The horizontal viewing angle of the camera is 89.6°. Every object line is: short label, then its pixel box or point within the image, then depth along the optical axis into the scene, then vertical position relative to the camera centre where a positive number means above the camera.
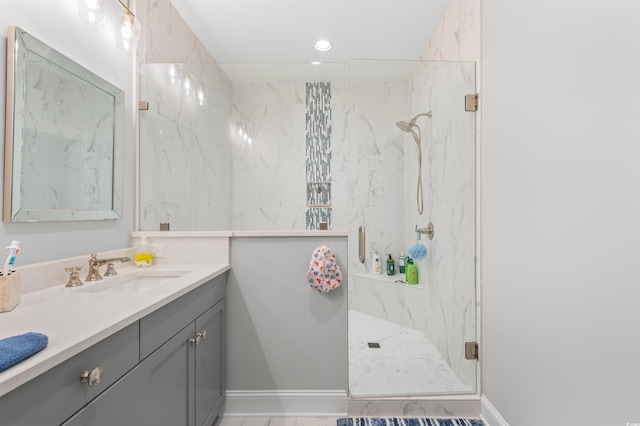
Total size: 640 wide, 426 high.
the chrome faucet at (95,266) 1.44 -0.25
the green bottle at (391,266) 2.16 -0.35
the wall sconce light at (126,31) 1.61 +0.91
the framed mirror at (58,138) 1.17 +0.31
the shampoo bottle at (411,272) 2.25 -0.40
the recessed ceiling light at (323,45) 2.71 +1.45
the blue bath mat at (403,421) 1.76 -1.14
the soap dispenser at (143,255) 1.77 -0.24
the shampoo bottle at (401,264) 2.19 -0.34
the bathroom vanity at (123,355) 0.68 -0.39
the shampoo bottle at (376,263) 2.08 -0.32
